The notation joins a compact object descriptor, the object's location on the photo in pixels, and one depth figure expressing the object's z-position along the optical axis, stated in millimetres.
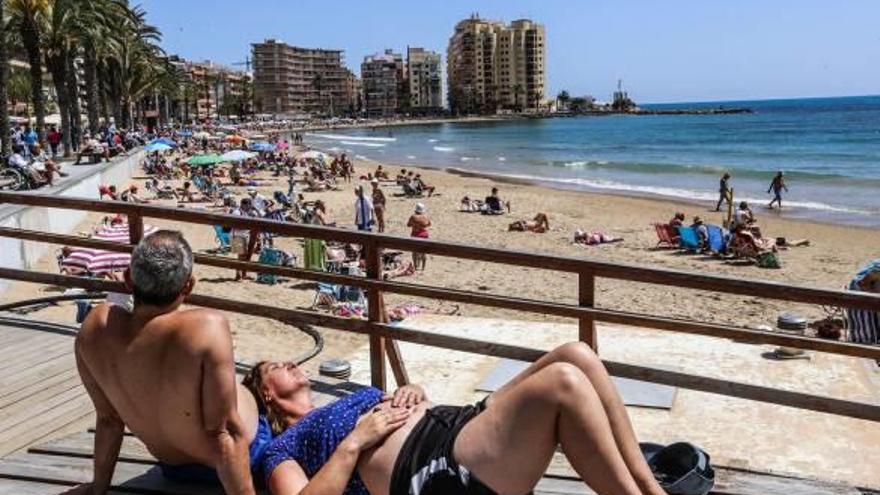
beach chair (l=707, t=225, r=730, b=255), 15484
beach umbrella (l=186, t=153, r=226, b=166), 27047
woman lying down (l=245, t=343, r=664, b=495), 2209
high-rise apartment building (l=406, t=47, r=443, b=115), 183625
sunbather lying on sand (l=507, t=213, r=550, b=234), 18672
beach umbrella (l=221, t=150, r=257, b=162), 27806
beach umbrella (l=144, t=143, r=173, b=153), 30625
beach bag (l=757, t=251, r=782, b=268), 14703
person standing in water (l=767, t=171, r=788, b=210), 23781
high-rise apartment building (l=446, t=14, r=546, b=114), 170000
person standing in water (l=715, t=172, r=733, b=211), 22469
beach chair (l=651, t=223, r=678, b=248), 16609
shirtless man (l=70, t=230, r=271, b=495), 2262
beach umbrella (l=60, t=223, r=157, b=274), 8774
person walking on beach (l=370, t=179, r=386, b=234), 17312
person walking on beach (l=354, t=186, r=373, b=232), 14734
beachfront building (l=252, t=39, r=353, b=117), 186500
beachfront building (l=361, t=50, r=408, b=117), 181500
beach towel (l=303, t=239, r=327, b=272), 11898
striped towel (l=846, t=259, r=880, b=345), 6164
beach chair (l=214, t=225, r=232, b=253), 14505
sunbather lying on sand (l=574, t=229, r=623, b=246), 17016
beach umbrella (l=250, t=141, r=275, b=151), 40156
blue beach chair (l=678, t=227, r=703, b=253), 15976
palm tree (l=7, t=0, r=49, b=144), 24016
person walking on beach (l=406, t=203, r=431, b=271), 13570
